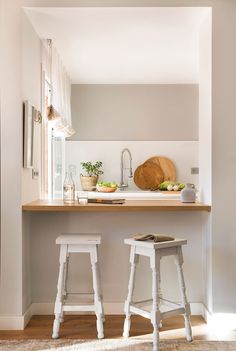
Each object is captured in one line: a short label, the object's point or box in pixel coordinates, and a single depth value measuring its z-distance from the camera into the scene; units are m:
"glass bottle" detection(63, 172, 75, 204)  3.60
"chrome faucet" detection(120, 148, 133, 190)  6.34
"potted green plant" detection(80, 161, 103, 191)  6.16
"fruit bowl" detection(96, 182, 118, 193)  5.73
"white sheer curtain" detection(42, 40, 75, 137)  4.42
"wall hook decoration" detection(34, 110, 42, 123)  3.84
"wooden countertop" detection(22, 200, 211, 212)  3.28
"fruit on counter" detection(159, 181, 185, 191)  5.76
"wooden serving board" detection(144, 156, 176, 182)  6.30
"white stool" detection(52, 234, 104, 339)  3.12
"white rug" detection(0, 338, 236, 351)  2.93
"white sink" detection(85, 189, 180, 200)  5.37
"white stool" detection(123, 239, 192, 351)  2.91
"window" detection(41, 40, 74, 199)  4.53
